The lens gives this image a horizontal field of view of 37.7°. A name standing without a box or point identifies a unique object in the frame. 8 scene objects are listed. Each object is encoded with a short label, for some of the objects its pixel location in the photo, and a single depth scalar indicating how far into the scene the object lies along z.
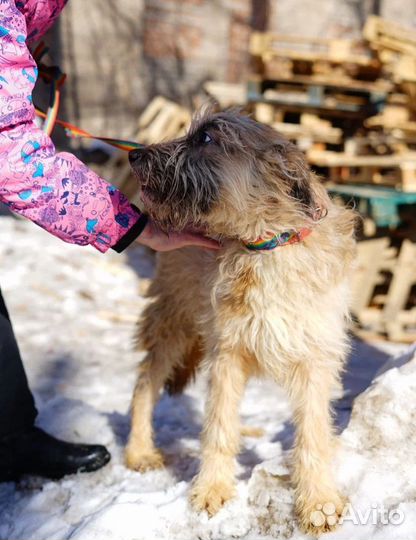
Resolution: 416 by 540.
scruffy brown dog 2.47
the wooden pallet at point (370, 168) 5.52
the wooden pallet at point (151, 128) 7.84
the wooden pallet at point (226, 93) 7.87
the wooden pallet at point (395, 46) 5.94
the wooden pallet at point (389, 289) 5.50
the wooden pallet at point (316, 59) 6.43
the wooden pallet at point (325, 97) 6.29
